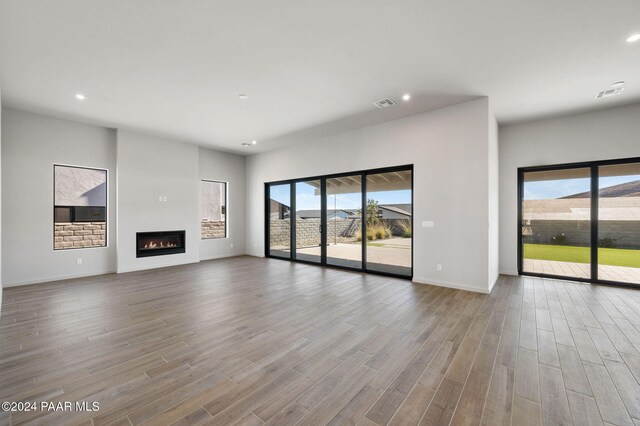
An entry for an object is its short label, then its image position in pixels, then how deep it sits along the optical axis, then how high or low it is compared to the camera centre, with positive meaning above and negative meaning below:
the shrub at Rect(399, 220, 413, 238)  5.37 -0.34
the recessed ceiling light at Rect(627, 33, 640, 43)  2.77 +1.84
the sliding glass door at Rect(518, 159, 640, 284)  4.67 -0.17
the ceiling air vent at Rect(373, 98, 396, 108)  4.37 +1.84
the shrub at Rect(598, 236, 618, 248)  4.77 -0.55
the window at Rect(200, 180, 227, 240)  7.71 +0.09
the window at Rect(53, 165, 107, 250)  5.37 +0.10
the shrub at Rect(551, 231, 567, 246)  5.22 -0.54
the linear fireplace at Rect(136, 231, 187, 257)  6.24 -0.77
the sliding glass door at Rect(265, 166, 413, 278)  5.56 -0.20
